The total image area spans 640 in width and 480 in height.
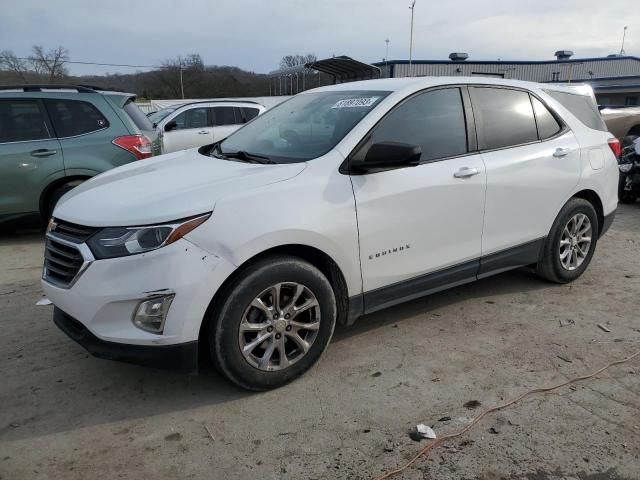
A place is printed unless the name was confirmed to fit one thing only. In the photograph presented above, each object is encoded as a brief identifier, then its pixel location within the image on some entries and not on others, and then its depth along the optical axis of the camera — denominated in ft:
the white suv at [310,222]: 8.59
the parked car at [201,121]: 35.24
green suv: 19.06
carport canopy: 59.82
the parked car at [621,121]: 44.53
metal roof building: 102.27
